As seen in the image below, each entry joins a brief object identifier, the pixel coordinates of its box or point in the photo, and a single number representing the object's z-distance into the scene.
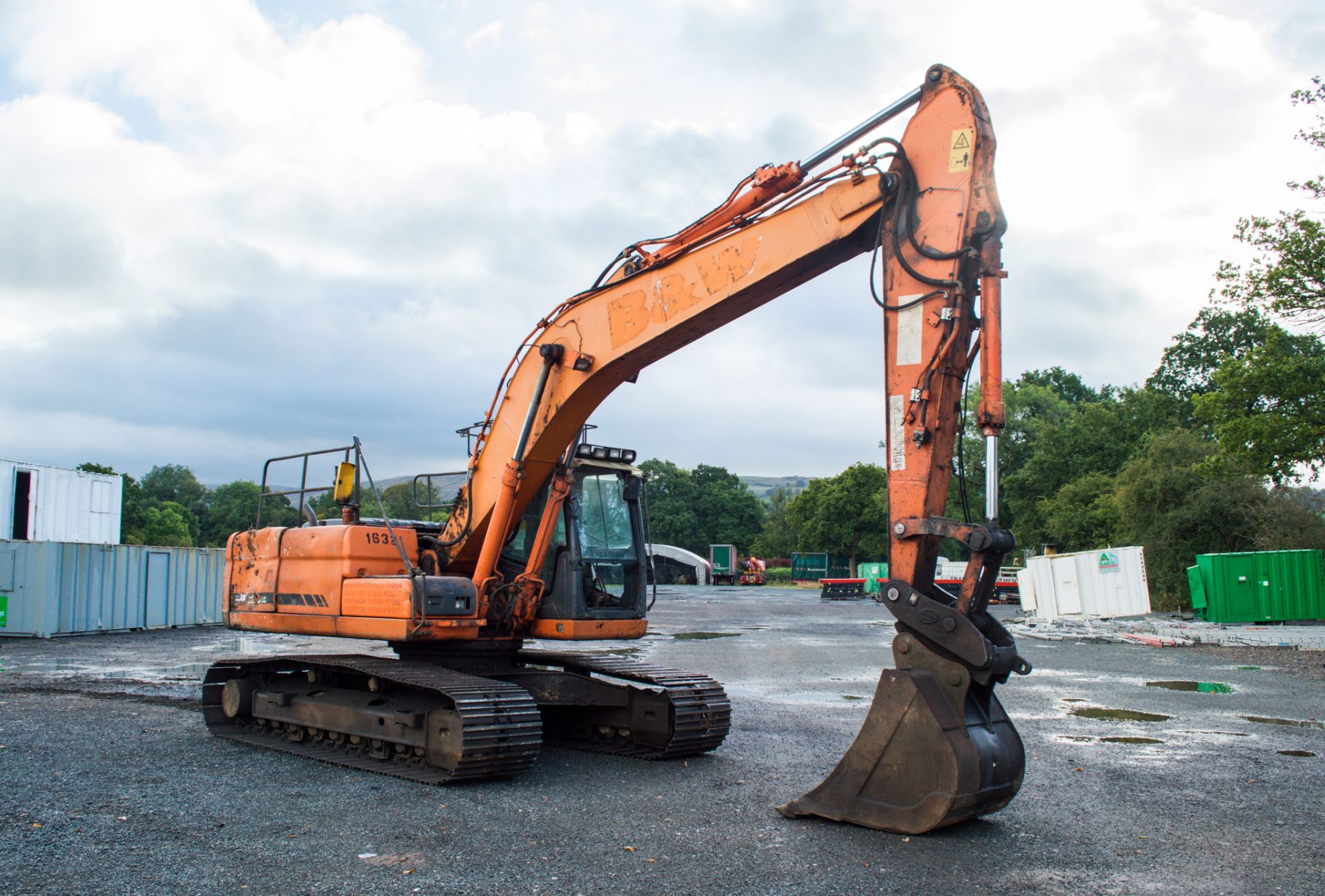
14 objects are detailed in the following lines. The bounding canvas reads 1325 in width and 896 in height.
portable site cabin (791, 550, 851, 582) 76.94
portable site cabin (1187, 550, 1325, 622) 24.20
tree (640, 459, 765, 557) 101.19
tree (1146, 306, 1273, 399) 62.22
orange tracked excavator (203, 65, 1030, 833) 6.09
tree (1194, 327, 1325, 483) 20.08
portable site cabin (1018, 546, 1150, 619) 26.75
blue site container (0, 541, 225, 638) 21.25
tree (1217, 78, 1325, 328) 20.22
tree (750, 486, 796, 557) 95.81
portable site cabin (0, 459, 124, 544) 30.95
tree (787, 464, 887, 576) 79.69
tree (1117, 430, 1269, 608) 34.19
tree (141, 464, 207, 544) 133.00
